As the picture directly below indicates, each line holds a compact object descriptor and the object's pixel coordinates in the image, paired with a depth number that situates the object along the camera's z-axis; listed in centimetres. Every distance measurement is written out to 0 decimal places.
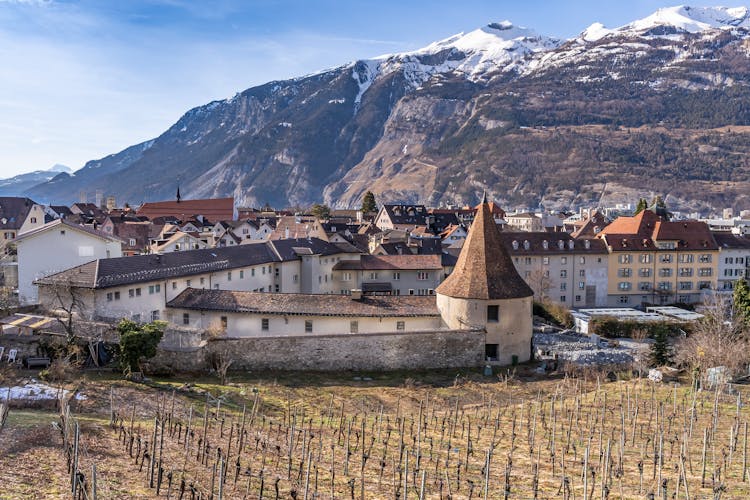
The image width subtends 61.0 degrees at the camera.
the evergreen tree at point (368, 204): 16562
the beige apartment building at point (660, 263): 8681
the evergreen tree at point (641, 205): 12442
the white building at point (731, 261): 9119
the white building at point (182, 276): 4250
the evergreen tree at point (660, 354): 4522
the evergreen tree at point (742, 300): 5634
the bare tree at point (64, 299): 4172
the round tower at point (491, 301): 4484
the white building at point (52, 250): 5069
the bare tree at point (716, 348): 3978
